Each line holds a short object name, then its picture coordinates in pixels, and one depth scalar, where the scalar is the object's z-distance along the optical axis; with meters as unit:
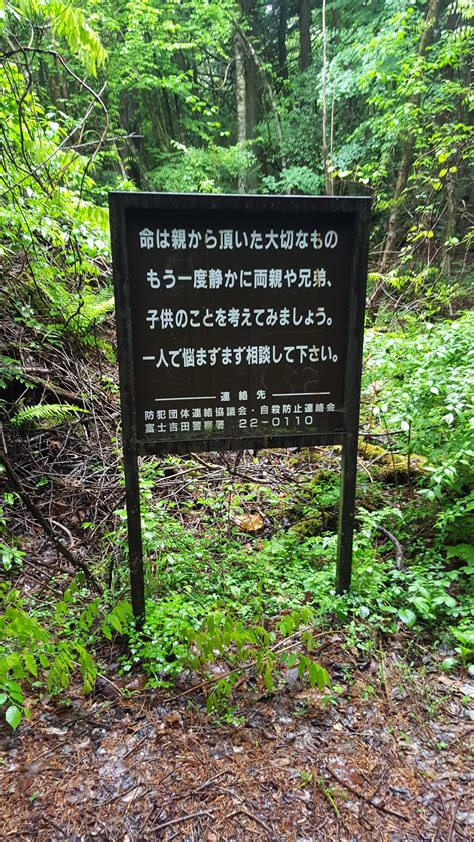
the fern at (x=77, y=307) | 5.39
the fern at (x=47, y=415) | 4.53
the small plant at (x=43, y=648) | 2.03
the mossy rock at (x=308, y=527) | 4.19
